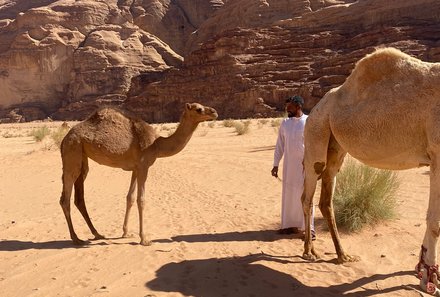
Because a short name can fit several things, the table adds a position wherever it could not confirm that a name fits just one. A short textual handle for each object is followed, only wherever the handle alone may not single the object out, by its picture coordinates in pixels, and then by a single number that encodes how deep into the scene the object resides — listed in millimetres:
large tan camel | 3852
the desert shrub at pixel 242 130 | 24672
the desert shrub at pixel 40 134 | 25688
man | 6273
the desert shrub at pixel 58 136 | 18816
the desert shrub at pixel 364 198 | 6453
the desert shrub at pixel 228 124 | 32744
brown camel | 5949
